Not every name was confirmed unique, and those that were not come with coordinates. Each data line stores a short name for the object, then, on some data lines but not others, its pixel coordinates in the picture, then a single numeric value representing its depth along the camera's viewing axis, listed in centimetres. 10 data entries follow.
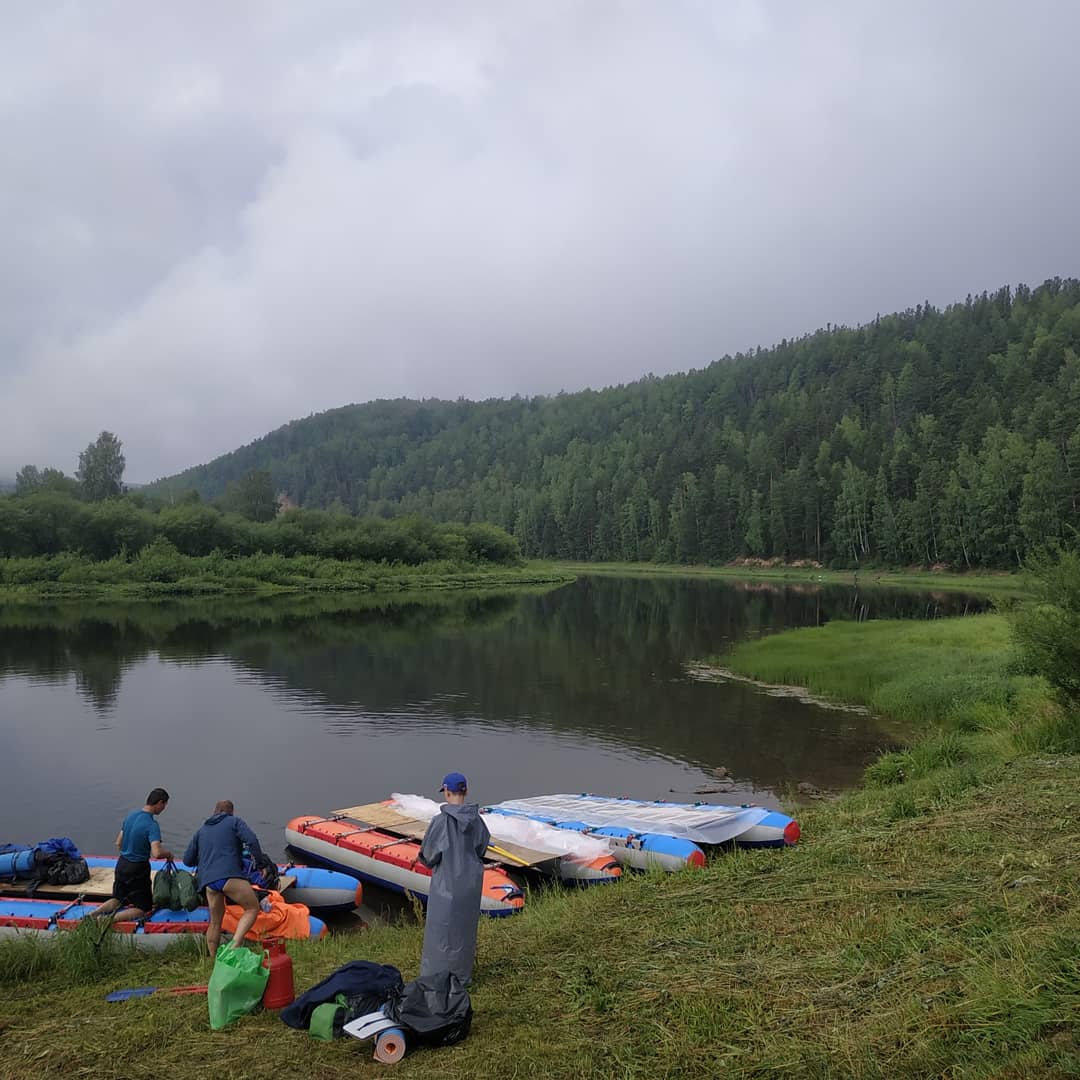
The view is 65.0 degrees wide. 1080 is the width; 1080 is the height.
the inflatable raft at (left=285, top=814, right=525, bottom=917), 1423
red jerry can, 776
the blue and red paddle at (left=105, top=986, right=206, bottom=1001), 862
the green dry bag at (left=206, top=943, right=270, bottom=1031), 743
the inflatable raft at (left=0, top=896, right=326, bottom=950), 1199
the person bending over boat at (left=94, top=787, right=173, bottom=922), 1185
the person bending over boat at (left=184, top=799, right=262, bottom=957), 1081
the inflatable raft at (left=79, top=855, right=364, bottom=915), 1502
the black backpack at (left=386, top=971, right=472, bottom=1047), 680
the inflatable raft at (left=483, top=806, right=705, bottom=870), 1514
